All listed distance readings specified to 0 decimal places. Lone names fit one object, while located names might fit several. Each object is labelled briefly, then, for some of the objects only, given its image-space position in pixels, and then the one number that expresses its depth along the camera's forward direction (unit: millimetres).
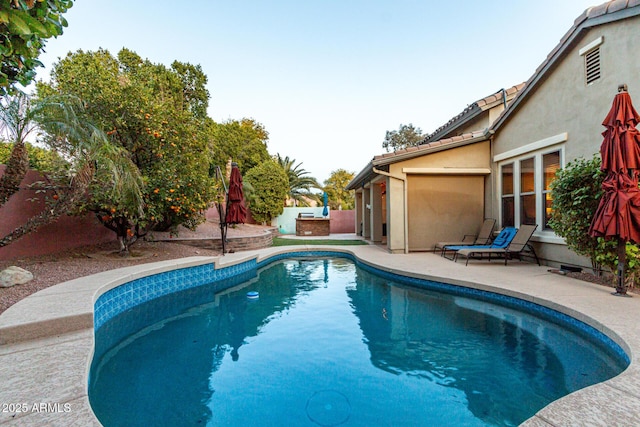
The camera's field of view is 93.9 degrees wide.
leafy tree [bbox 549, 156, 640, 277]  5500
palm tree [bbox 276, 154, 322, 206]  26609
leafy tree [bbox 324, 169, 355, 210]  33575
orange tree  7938
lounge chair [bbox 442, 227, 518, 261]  8632
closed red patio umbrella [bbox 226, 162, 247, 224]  10680
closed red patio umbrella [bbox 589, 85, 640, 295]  4836
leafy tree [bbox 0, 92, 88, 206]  5156
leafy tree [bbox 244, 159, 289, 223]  19859
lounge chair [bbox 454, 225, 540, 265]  7979
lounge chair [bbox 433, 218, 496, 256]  9773
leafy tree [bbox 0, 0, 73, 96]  2336
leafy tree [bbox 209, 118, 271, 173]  23844
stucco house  6352
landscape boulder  5484
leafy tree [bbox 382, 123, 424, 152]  28297
